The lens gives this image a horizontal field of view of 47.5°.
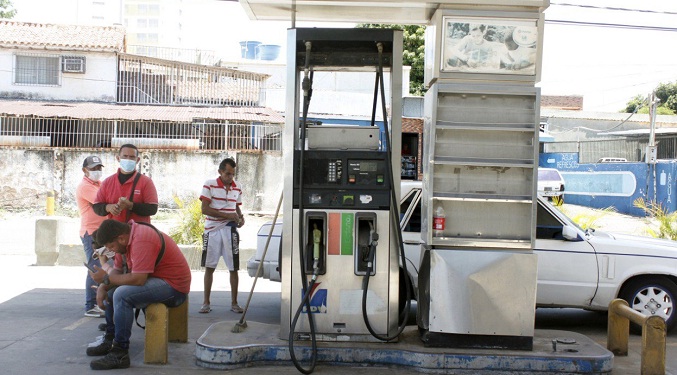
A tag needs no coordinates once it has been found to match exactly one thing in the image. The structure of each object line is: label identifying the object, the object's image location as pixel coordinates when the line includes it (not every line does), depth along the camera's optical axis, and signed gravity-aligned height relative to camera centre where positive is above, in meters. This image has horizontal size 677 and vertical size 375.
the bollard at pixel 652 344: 6.54 -1.45
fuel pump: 6.90 -0.59
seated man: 6.58 -1.07
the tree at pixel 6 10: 57.06 +10.59
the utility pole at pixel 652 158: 28.00 +0.58
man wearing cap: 8.76 -0.68
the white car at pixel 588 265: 8.55 -1.04
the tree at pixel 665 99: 61.00 +6.11
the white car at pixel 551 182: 29.55 -0.44
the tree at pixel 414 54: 37.25 +5.42
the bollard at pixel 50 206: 16.48 -1.14
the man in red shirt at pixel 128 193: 8.23 -0.40
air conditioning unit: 33.16 +3.86
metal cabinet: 6.85 +0.00
